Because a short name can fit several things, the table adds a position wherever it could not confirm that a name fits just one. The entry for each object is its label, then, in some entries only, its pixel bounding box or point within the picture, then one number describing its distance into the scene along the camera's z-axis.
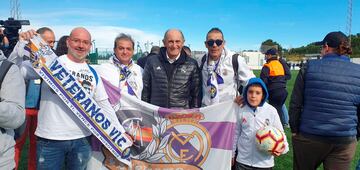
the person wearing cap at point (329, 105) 3.71
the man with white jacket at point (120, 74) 4.03
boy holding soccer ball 3.85
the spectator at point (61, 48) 4.40
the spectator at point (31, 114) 4.40
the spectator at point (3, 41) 3.60
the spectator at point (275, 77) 7.89
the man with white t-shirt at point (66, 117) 3.28
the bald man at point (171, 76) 4.20
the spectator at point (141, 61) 6.96
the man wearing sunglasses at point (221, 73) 4.40
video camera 3.54
